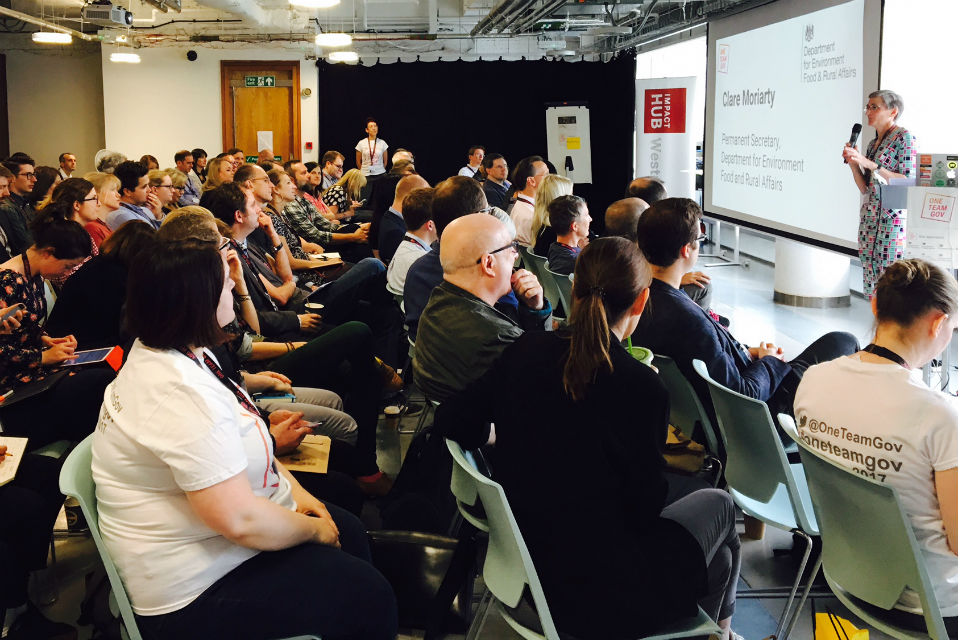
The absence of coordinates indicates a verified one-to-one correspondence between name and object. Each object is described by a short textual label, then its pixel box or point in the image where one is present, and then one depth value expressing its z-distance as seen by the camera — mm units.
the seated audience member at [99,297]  3322
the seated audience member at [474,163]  11594
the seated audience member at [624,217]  4488
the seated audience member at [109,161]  8134
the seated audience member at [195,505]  1730
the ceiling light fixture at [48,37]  10672
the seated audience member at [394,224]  6012
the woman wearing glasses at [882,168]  5504
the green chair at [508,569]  1820
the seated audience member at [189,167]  10930
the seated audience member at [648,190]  5398
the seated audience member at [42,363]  2982
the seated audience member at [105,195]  5398
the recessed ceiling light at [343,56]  12188
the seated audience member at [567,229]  4938
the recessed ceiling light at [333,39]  10031
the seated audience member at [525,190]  7148
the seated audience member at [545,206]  5734
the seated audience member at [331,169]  11539
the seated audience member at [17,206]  6738
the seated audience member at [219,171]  8227
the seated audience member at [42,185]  7410
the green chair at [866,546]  1799
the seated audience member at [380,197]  6809
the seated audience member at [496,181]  8891
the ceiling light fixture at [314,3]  7195
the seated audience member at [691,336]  2932
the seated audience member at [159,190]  6121
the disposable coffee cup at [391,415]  4762
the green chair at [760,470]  2387
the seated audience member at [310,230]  7691
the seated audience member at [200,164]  12047
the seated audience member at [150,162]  8641
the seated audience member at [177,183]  7419
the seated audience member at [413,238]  4762
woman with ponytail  1850
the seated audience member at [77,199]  4484
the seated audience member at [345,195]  9867
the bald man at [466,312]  2686
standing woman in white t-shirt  14094
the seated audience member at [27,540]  2529
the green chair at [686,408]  2959
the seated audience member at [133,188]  5695
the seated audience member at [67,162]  11664
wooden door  15164
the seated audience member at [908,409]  1894
